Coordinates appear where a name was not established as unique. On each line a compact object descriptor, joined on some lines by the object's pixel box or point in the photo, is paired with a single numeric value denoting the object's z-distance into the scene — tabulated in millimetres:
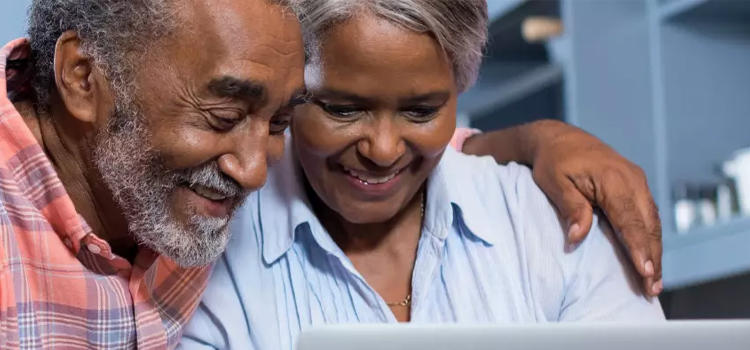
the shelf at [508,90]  3629
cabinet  2975
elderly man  1359
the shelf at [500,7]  3200
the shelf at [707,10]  2877
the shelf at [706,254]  2697
